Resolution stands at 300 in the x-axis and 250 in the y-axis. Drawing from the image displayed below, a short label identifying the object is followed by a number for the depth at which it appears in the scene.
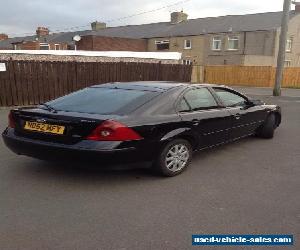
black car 4.20
